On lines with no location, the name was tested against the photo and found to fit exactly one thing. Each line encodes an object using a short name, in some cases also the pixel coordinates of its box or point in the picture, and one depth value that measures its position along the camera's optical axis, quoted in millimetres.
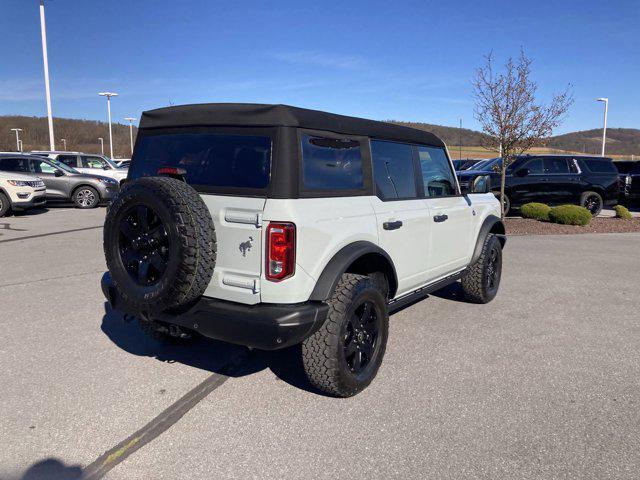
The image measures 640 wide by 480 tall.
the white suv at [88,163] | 18828
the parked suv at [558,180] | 14539
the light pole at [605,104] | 36859
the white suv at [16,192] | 13242
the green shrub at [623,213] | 14422
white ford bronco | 2986
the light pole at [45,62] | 22656
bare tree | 13188
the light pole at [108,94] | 45591
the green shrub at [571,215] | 12991
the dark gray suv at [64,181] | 15281
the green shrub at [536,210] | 13473
